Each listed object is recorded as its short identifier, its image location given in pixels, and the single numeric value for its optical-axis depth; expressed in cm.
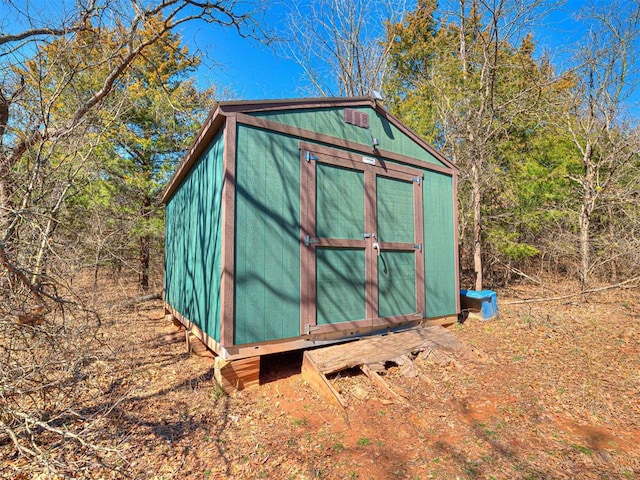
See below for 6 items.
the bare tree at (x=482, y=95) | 762
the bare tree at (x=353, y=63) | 1140
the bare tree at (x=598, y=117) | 825
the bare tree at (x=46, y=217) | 249
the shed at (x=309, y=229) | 358
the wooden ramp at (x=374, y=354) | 348
